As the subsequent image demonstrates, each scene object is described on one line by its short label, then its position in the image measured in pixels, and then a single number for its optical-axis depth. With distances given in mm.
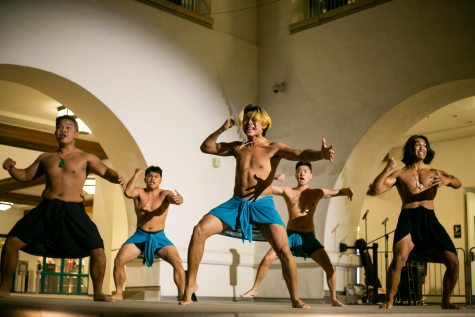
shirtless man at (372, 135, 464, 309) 4406
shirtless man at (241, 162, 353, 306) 5297
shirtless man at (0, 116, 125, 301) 3814
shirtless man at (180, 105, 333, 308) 3570
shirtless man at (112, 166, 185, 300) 5023
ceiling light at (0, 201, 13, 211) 14469
